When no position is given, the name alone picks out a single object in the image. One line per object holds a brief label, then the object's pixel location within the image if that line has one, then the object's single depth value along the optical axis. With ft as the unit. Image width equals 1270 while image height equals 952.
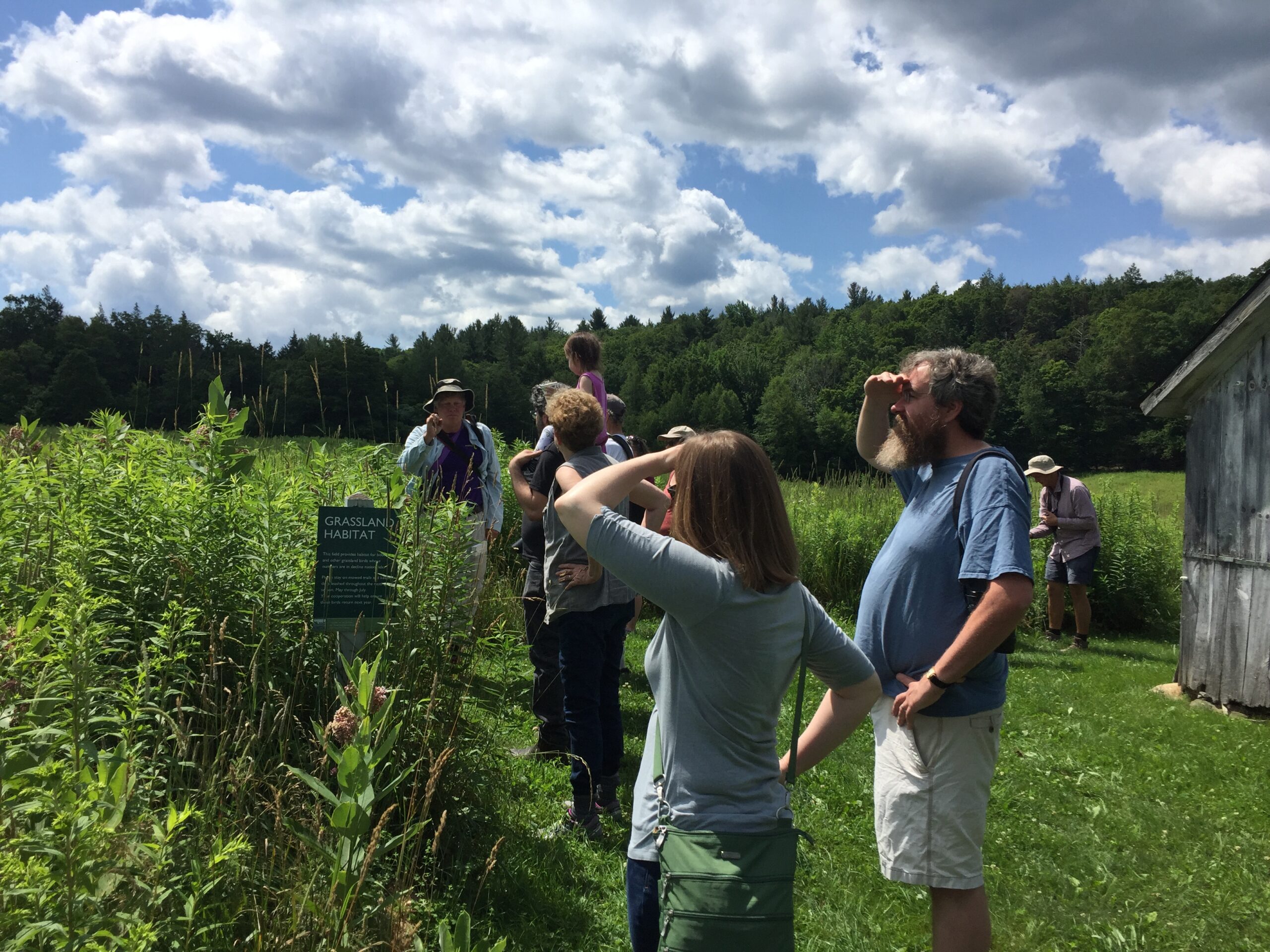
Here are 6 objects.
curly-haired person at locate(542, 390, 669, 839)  12.56
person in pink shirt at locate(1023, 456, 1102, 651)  32.71
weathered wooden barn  22.67
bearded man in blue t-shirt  8.07
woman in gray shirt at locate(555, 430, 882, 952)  6.27
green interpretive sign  10.38
